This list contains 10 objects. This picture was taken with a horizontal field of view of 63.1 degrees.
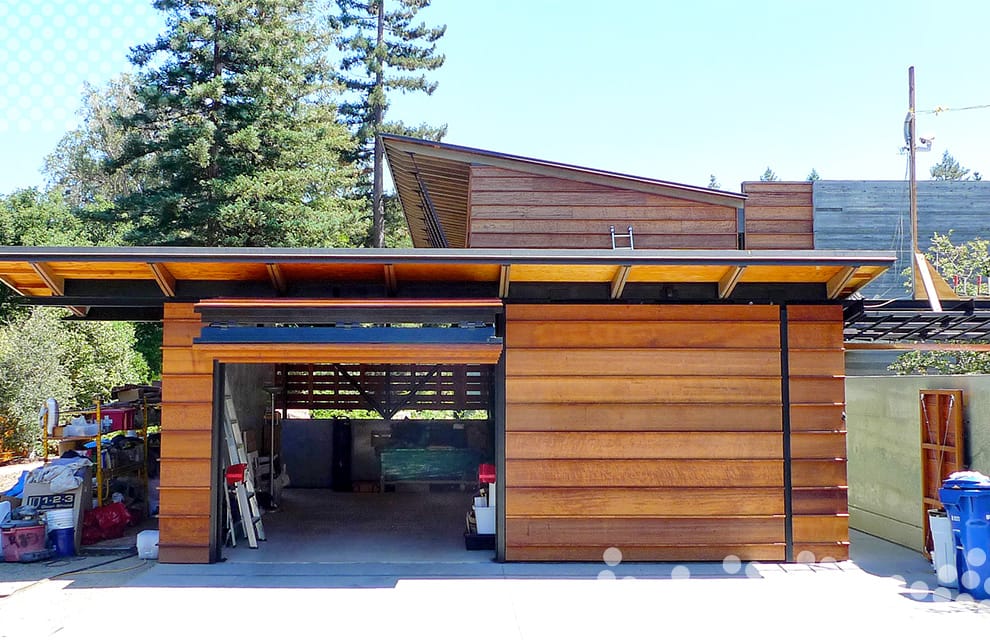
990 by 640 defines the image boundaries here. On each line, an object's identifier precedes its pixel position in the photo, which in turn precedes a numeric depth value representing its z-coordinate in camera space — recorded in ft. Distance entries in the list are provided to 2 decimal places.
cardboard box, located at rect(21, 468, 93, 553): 27.48
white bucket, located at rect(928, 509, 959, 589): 22.53
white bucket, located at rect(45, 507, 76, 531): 27.04
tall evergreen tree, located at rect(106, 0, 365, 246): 66.28
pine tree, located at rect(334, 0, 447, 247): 86.94
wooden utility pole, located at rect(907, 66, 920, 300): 44.98
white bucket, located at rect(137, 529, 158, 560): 26.22
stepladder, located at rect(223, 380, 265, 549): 27.43
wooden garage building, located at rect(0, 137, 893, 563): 24.57
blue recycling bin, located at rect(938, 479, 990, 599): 21.52
